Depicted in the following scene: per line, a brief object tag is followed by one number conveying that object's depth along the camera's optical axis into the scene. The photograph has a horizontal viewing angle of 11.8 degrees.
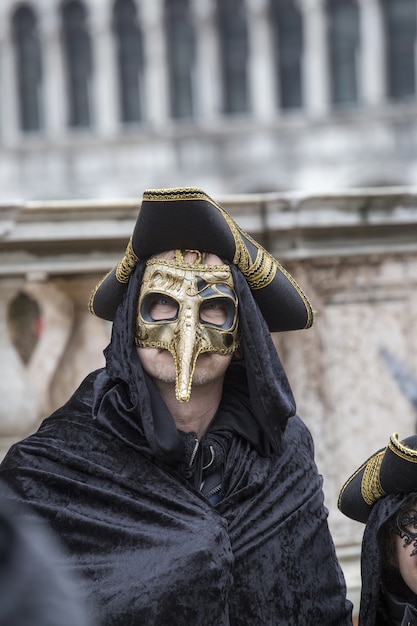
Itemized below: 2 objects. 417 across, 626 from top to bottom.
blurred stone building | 37.30
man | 3.78
